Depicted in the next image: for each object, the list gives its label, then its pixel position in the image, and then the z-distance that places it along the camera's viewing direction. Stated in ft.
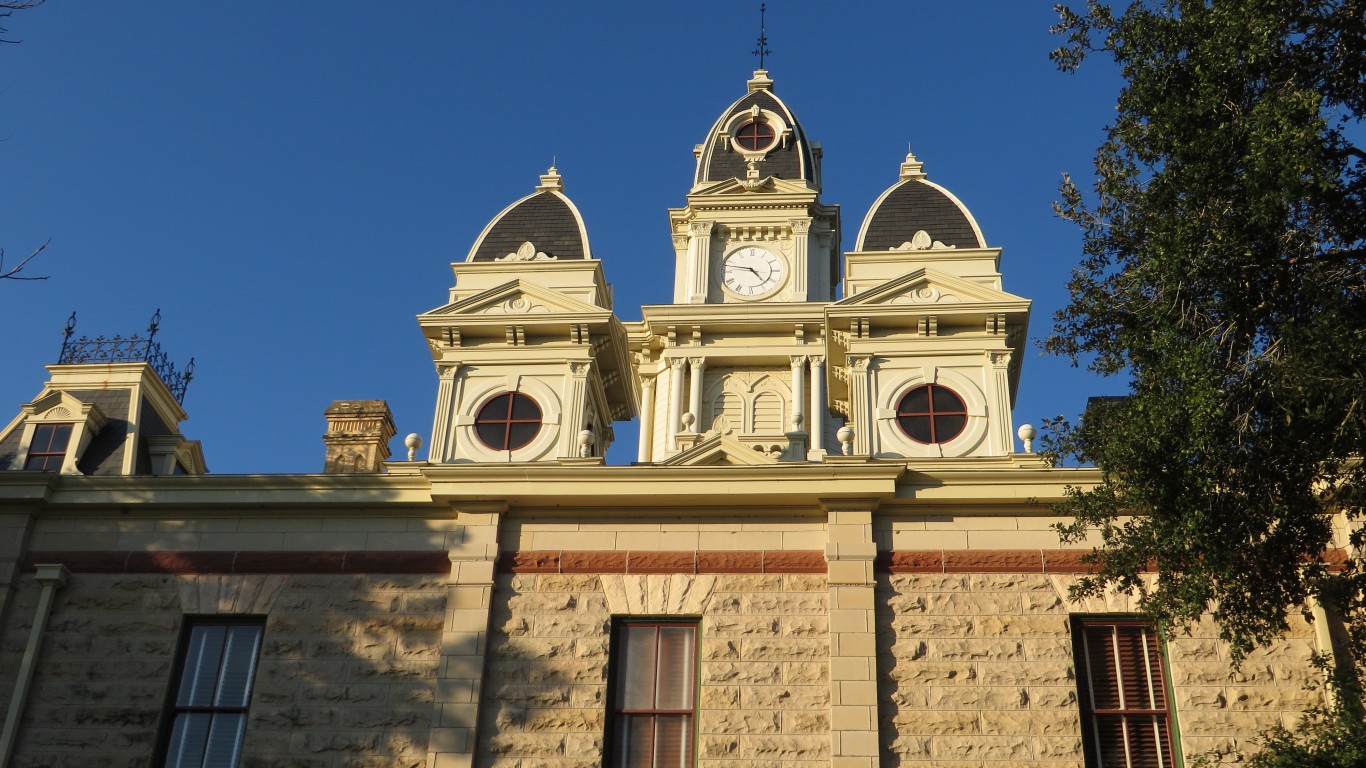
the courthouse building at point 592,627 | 55.06
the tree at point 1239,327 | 49.52
